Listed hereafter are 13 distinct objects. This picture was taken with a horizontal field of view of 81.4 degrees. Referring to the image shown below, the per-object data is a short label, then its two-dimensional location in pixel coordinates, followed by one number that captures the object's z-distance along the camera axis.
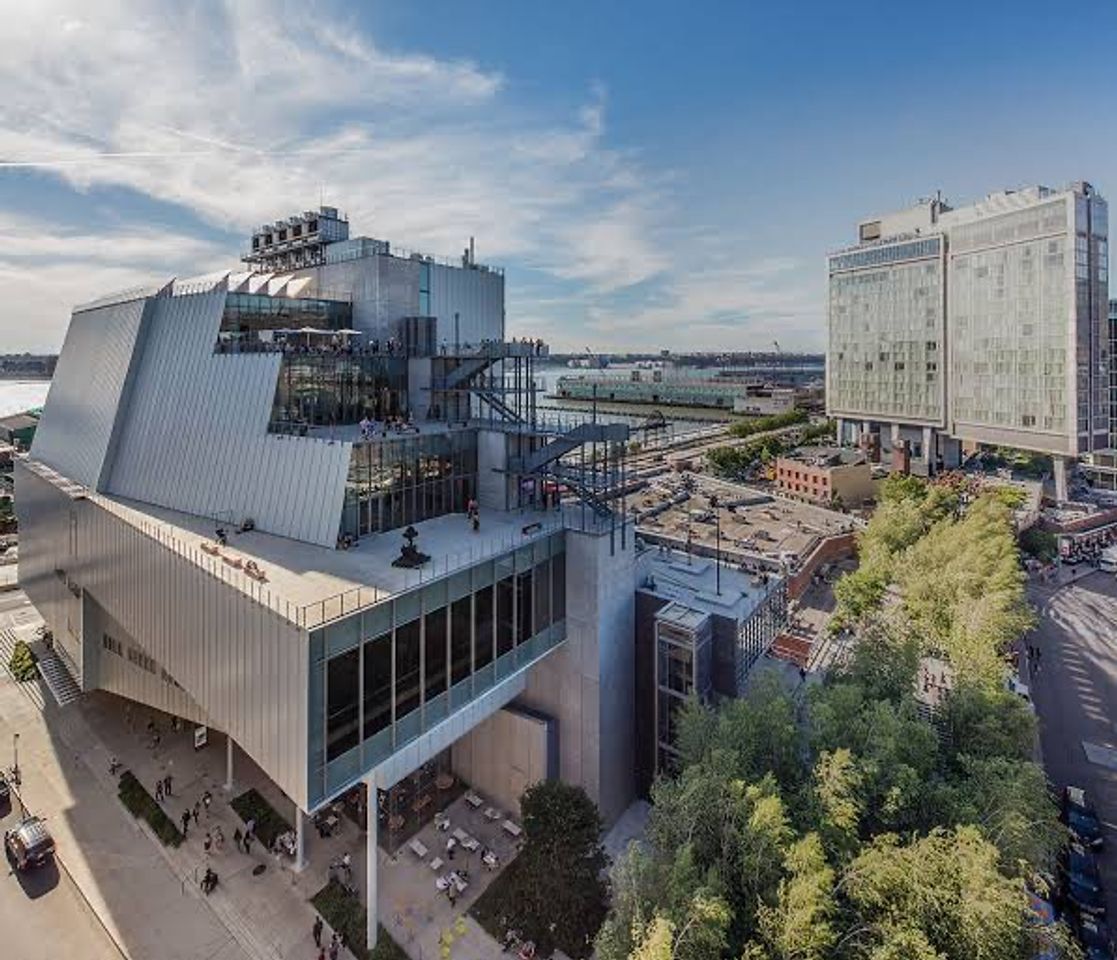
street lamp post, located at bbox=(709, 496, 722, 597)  79.09
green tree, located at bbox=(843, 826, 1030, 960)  18.11
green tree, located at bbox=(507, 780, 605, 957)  26.84
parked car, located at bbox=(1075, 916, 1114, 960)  26.95
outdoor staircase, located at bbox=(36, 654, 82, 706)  45.28
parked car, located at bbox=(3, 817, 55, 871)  30.20
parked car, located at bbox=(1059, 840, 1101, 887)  30.45
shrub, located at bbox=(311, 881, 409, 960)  26.55
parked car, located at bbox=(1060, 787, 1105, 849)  33.34
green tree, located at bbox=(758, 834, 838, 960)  18.19
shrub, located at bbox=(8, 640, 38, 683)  47.20
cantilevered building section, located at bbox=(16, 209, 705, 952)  25.22
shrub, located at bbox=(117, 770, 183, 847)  32.59
